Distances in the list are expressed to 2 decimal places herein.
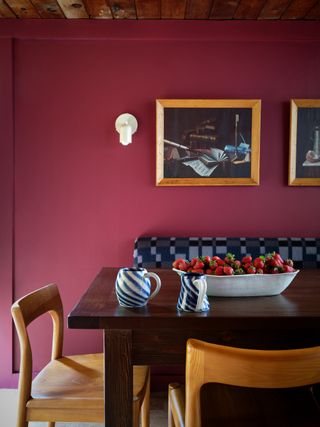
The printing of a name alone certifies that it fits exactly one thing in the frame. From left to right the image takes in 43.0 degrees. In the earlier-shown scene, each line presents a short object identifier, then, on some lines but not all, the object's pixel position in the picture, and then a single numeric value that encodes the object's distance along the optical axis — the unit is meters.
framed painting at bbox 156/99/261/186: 2.93
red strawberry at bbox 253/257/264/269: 1.66
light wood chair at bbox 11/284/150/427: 1.58
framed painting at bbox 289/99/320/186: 2.93
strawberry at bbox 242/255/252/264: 1.69
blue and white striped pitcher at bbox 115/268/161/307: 1.45
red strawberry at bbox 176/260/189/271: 1.69
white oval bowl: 1.62
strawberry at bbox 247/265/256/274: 1.63
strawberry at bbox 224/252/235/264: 1.67
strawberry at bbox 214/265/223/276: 1.62
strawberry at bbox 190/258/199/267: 1.68
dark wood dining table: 1.34
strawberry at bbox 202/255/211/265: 1.68
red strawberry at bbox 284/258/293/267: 1.74
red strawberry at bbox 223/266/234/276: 1.60
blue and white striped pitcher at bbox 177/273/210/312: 1.40
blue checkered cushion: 2.83
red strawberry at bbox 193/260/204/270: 1.64
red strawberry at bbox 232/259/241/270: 1.65
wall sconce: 2.83
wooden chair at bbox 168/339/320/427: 1.04
